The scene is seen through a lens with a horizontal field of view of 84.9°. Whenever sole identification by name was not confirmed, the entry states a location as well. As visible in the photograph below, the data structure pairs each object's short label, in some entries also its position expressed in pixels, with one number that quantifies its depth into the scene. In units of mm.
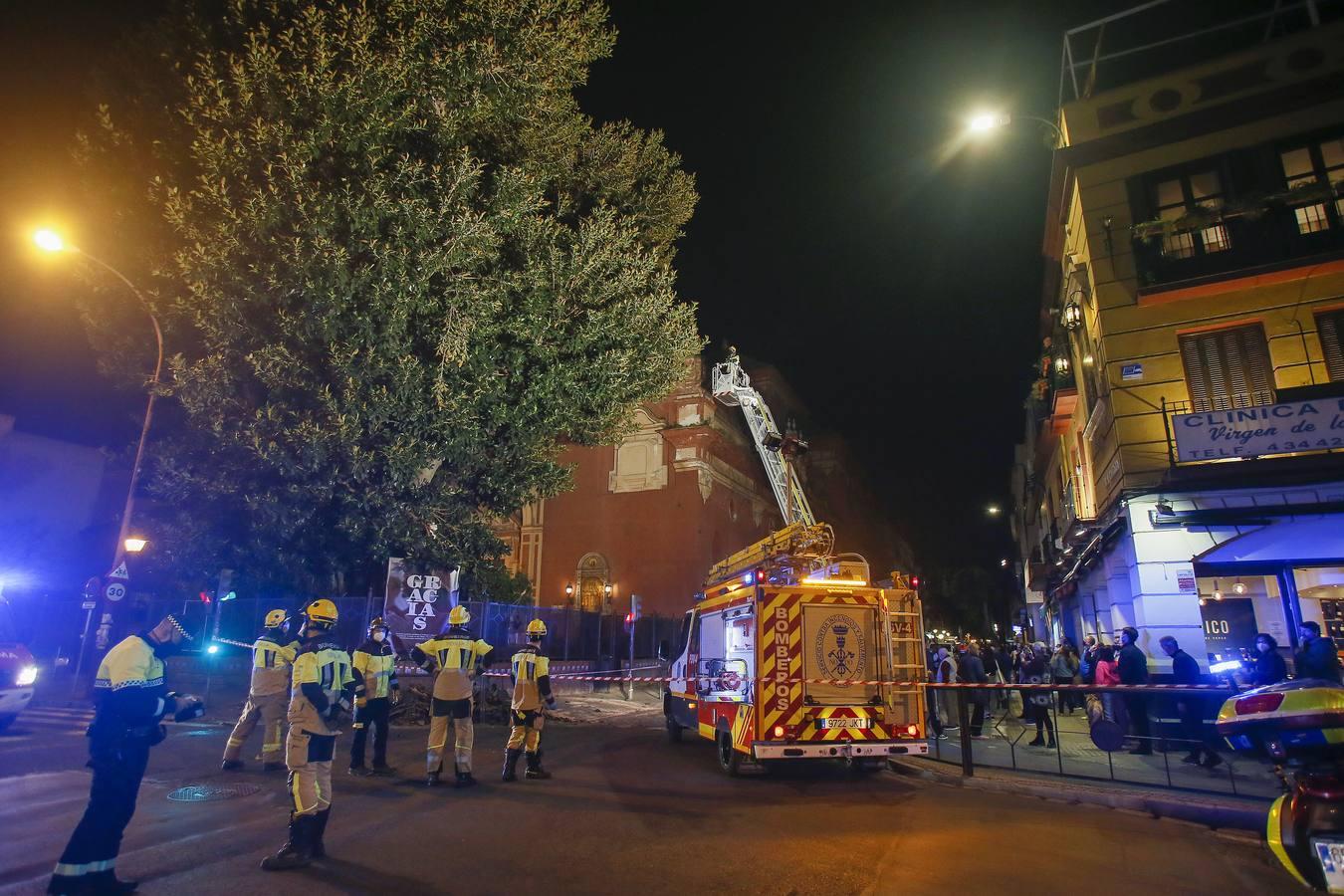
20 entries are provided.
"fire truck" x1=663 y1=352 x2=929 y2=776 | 8836
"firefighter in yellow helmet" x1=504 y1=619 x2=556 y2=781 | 8781
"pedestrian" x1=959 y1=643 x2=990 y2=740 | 12266
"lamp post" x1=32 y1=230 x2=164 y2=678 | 12859
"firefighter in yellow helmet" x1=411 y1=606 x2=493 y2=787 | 8320
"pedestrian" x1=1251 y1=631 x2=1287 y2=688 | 8812
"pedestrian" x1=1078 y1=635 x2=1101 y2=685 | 14456
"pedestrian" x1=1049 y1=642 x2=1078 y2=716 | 12891
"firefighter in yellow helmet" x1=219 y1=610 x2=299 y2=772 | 8953
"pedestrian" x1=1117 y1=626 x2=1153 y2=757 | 10516
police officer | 4570
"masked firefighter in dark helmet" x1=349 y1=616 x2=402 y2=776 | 8922
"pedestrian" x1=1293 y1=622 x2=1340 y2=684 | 8109
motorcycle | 3512
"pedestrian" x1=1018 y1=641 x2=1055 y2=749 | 10469
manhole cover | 7363
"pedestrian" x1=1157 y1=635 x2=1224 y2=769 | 9711
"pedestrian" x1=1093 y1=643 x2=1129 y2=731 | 11555
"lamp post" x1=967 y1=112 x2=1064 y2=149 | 10820
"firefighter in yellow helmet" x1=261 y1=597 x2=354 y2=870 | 5332
